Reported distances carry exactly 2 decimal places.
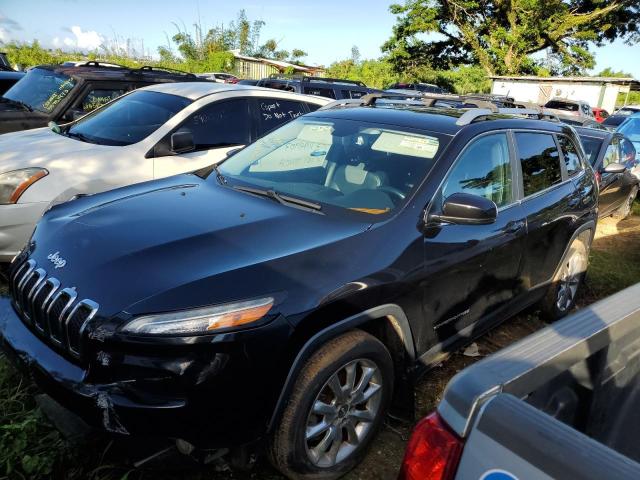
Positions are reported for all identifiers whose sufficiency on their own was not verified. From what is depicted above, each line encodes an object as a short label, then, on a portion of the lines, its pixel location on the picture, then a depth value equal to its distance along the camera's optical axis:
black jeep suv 1.93
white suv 4.01
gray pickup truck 0.99
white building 29.59
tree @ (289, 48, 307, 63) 53.84
